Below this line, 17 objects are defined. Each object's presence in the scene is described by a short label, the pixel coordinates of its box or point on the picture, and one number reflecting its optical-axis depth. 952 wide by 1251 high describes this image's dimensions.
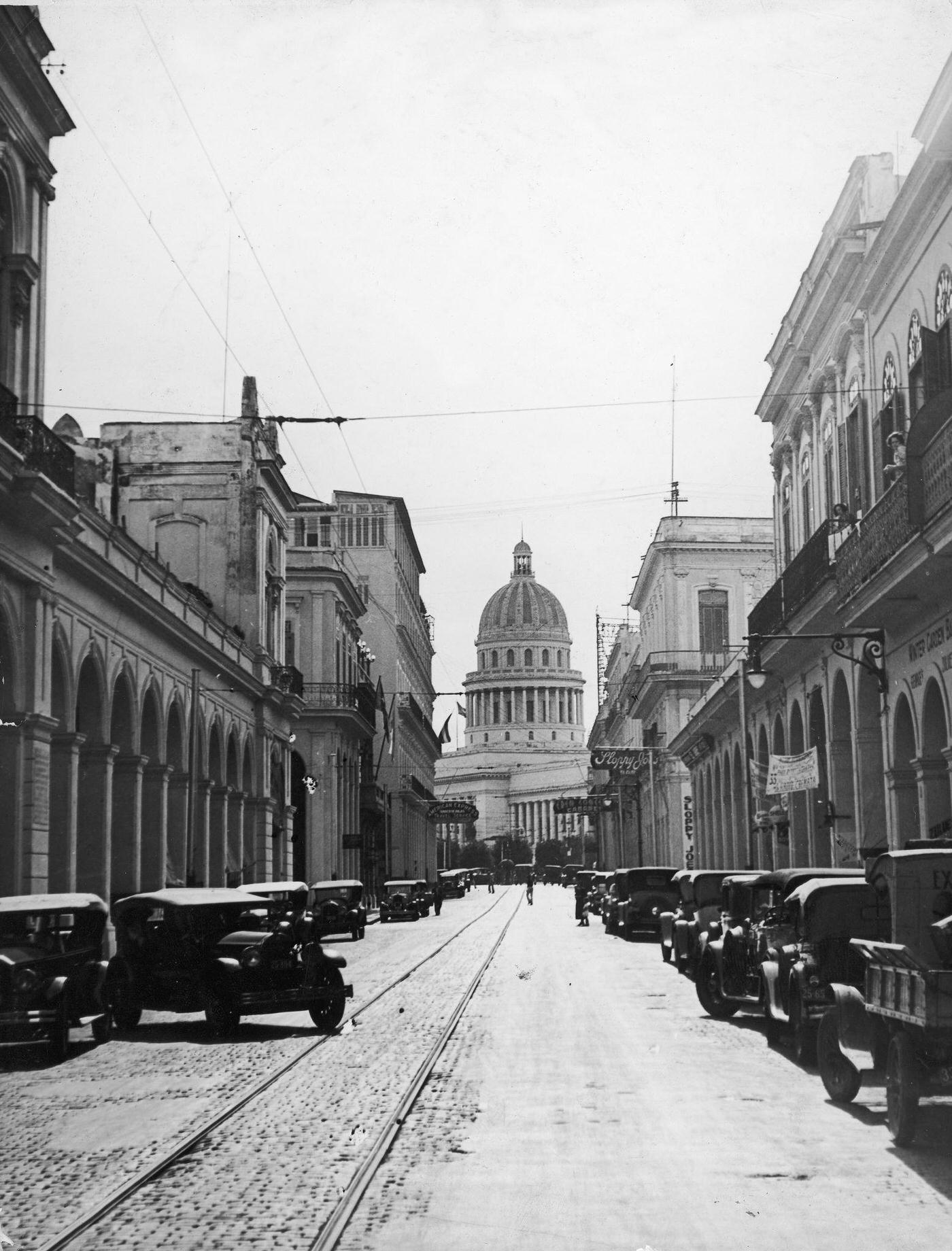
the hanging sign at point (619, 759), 83.38
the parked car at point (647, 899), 38.53
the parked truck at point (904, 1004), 9.95
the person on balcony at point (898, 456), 24.14
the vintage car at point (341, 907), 38.44
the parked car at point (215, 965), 17.95
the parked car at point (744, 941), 17.36
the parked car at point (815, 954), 14.62
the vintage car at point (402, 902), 57.16
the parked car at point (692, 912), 24.97
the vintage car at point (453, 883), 103.38
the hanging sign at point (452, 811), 109.44
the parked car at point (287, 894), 23.94
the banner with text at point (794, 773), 31.67
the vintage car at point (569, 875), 131.57
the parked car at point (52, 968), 15.74
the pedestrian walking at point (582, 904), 52.00
